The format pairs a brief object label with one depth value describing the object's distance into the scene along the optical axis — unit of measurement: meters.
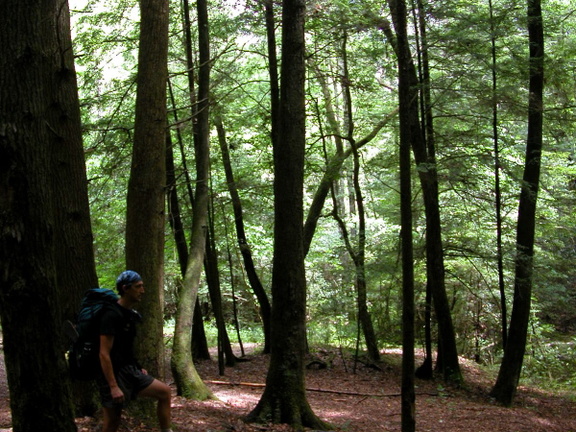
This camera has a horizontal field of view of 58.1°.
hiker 4.04
